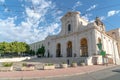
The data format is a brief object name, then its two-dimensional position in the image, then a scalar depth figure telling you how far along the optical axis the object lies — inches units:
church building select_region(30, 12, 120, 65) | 809.3
